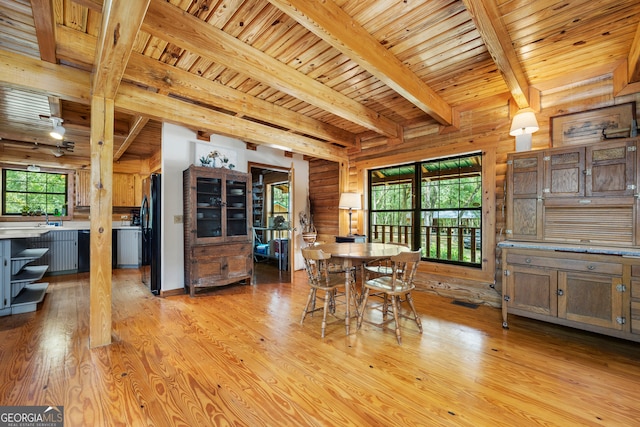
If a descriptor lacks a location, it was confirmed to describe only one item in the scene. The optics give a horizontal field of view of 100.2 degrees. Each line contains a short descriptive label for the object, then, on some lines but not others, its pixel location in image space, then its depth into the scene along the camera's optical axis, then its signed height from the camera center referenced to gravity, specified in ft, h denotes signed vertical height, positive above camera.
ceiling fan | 16.88 +4.14
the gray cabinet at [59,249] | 16.80 -2.49
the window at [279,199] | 23.52 +1.12
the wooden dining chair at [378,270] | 10.64 -2.44
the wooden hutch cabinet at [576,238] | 7.61 -0.94
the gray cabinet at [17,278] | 9.87 -2.68
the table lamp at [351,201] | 15.80 +0.61
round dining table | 8.84 -1.46
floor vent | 11.73 -4.15
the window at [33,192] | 17.65 +1.31
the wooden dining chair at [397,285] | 8.42 -2.47
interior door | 16.06 +0.02
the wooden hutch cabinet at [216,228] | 13.12 -0.88
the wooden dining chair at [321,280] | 8.84 -2.57
